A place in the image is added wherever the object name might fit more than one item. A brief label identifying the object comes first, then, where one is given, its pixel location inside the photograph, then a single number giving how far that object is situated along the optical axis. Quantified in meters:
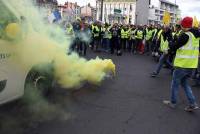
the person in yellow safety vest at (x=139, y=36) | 11.89
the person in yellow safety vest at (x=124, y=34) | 11.81
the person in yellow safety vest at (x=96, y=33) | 11.46
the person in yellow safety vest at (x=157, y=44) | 9.66
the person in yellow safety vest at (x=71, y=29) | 8.36
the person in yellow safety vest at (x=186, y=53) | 3.84
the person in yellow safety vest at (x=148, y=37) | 11.64
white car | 2.99
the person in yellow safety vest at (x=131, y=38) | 11.99
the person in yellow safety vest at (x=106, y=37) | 11.34
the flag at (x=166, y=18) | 15.21
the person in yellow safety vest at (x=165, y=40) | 6.50
